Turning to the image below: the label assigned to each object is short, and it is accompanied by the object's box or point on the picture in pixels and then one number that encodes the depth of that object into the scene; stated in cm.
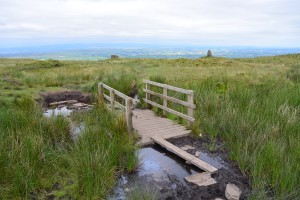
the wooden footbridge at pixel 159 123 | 609
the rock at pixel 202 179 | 487
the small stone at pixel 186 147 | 648
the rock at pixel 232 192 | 445
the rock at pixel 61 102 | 1102
